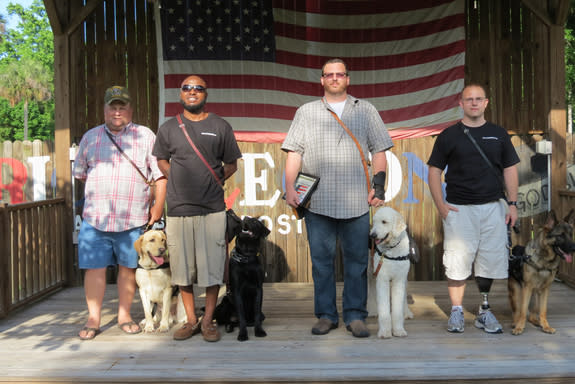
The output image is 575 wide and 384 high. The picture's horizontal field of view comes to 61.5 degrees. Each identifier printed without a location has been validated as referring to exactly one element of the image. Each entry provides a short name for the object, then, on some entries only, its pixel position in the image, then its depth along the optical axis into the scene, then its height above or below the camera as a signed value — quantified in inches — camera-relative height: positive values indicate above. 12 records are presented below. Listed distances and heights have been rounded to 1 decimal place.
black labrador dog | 136.3 -24.1
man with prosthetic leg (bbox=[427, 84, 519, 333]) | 135.0 -4.0
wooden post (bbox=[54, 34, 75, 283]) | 208.2 +27.2
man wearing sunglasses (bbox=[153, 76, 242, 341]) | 130.6 +0.1
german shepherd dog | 132.6 -23.4
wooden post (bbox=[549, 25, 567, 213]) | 203.8 +28.4
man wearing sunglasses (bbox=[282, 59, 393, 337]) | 135.7 +1.1
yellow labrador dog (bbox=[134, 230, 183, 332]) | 139.7 -25.9
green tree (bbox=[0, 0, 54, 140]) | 1128.8 +267.2
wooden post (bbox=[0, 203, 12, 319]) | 158.6 -23.9
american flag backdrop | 208.8 +57.3
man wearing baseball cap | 139.8 -1.3
